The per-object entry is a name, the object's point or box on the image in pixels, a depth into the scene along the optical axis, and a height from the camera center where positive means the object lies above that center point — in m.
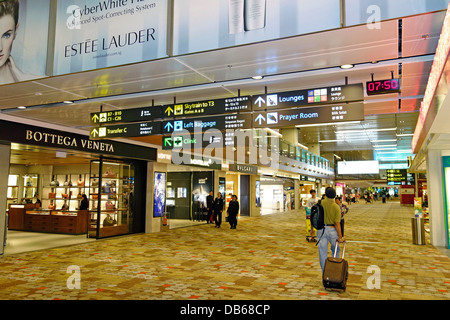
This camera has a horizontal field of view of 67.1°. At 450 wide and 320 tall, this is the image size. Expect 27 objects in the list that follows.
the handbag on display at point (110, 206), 10.97 -0.47
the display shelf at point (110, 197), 10.59 -0.19
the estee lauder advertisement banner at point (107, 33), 4.66 +2.30
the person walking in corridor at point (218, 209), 14.18 -0.71
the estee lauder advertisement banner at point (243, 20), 3.80 +2.06
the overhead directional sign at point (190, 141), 6.71 +1.02
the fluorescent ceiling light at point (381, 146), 28.11 +3.84
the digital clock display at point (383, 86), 5.05 +1.60
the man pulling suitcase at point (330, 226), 5.16 -0.51
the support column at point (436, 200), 9.20 -0.20
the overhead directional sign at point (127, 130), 6.62 +1.24
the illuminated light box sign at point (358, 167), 34.28 +2.65
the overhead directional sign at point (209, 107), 5.93 +1.54
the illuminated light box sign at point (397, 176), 41.47 +2.04
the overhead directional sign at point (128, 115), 6.63 +1.53
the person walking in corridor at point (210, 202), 15.05 -0.45
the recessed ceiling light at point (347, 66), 4.82 +1.80
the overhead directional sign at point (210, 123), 5.90 +1.24
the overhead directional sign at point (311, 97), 5.21 +1.52
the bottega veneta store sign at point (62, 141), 7.38 +1.28
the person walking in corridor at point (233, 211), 13.55 -0.76
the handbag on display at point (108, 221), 10.77 -0.95
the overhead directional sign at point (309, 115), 5.19 +1.23
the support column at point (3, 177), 7.85 +0.32
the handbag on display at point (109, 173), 10.95 +0.60
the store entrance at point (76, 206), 10.45 -0.54
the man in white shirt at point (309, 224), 9.68 -0.94
